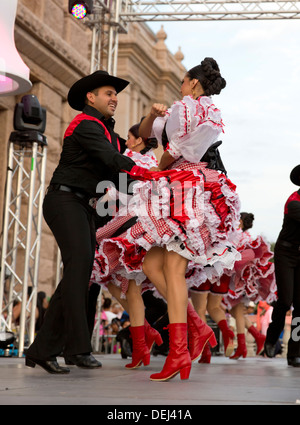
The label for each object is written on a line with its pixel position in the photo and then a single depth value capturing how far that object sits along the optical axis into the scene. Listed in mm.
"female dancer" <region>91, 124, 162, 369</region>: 4812
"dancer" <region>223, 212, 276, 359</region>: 7898
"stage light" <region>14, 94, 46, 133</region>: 7391
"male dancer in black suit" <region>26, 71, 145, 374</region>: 3916
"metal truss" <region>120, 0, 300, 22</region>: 10859
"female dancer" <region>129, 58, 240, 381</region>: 3619
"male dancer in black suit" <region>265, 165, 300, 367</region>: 6113
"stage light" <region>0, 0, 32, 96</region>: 5305
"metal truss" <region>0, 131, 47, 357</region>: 7238
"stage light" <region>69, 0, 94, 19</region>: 9055
